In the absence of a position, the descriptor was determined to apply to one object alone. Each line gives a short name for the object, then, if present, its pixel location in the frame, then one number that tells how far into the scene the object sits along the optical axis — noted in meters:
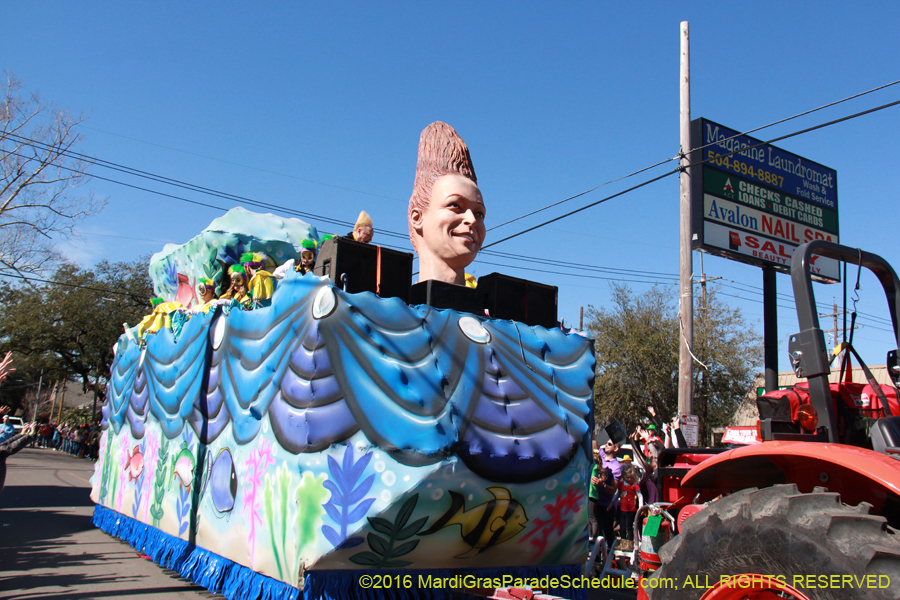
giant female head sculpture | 6.07
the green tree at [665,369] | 24.12
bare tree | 17.19
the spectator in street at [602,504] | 7.96
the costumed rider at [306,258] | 7.43
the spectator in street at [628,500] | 8.48
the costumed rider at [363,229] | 7.58
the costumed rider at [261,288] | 6.12
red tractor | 2.27
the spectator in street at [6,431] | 7.62
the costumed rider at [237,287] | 7.12
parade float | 4.32
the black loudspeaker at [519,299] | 5.71
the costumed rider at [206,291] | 7.68
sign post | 12.81
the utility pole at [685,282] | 10.08
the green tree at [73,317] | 30.53
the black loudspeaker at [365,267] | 4.98
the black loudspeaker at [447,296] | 5.26
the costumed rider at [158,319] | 8.48
